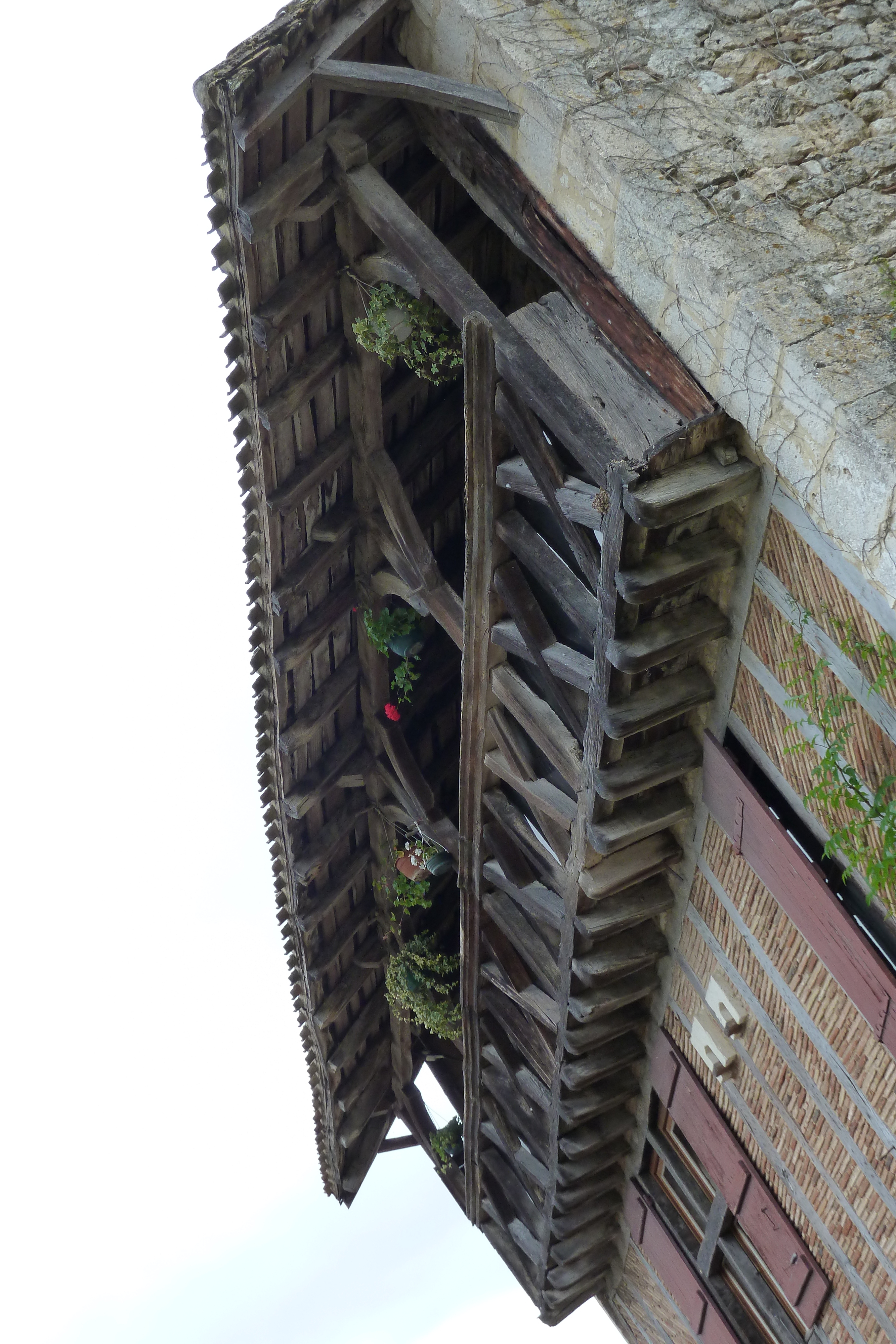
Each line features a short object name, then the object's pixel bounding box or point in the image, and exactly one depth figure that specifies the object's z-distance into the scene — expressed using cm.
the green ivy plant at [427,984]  828
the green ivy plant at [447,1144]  955
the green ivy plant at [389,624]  676
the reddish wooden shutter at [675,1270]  718
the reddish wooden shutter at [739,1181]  588
